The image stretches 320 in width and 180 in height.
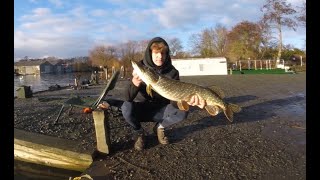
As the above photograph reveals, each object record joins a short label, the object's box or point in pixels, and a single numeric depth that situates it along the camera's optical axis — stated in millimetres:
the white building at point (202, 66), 28805
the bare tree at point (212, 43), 45073
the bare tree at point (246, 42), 36950
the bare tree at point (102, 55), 48413
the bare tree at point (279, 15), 31825
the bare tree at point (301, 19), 30462
